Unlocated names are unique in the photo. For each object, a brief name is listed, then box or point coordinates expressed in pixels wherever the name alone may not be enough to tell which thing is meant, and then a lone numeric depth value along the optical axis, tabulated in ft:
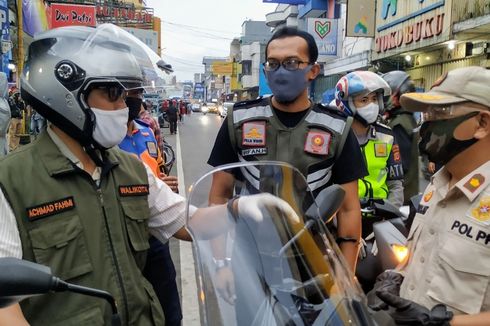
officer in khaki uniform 5.17
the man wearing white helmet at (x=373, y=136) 11.87
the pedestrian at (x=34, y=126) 42.68
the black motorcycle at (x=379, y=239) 9.82
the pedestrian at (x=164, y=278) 9.09
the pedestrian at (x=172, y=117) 83.82
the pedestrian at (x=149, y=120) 15.82
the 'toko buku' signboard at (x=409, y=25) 45.75
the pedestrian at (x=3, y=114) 18.84
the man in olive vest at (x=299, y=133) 8.22
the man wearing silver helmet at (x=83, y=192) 4.87
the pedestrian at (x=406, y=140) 14.73
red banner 52.49
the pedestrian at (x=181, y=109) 135.03
